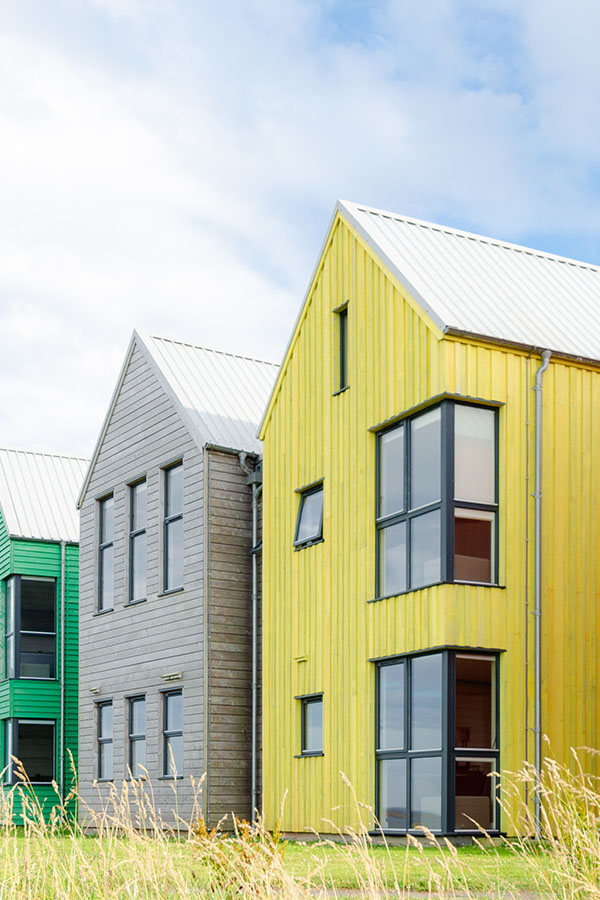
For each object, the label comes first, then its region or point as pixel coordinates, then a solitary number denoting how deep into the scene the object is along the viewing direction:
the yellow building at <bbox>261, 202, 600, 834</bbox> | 14.74
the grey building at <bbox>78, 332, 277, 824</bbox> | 20.05
